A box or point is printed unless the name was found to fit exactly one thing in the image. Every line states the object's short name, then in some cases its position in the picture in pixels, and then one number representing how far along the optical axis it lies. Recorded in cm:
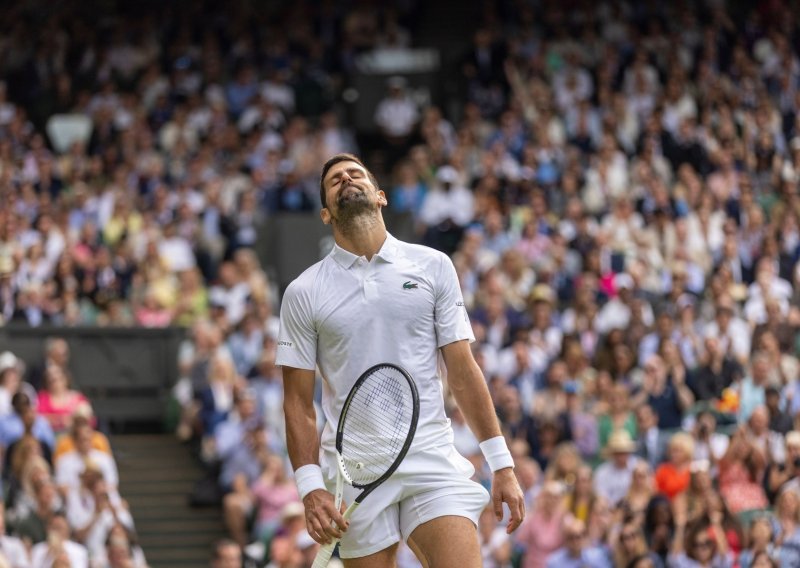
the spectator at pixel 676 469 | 1327
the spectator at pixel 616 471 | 1351
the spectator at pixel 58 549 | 1193
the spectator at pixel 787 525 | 1188
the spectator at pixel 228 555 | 1209
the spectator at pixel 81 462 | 1315
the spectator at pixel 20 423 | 1326
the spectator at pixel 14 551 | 1198
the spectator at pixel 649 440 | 1402
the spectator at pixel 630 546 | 1221
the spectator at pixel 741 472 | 1322
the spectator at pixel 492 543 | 1262
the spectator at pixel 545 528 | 1270
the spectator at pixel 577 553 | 1235
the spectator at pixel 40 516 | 1233
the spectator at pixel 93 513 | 1280
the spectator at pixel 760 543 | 1190
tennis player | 635
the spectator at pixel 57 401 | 1415
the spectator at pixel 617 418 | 1420
